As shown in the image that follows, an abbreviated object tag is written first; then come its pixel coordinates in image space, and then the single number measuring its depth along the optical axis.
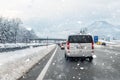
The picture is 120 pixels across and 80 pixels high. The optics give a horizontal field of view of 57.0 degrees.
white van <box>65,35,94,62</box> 7.91
